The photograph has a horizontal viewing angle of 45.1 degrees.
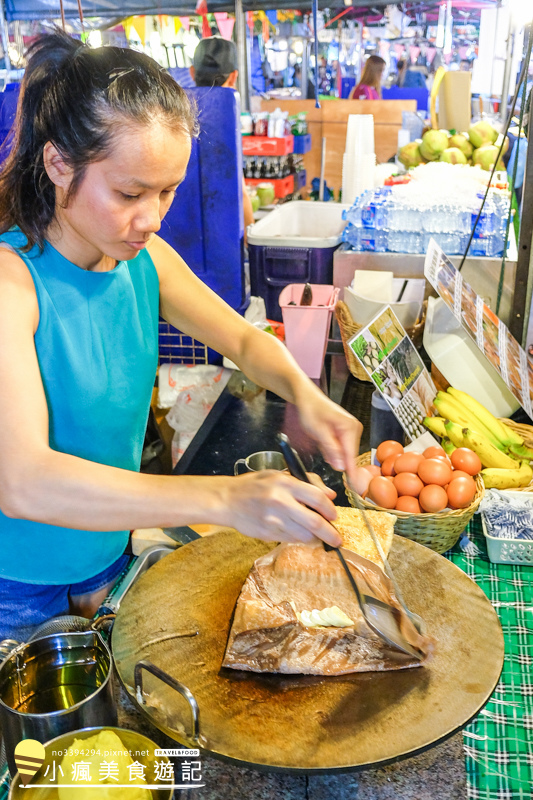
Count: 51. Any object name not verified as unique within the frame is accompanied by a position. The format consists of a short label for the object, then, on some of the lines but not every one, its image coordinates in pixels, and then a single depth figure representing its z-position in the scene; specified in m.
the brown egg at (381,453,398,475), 1.56
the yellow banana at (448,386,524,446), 1.80
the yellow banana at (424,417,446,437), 1.80
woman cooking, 0.91
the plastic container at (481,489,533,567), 1.39
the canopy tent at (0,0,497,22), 5.21
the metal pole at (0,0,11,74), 4.17
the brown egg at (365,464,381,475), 1.55
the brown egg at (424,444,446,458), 1.56
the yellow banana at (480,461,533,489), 1.64
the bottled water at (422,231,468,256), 2.67
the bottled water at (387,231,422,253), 2.74
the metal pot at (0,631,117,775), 0.80
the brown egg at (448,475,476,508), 1.41
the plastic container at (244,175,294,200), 5.87
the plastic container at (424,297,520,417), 2.01
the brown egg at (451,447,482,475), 1.52
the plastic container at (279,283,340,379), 2.29
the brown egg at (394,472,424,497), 1.44
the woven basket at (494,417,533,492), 1.81
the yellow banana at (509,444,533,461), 1.77
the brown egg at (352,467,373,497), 1.21
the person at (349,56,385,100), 7.33
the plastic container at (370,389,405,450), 1.96
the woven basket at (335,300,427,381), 2.32
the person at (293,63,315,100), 9.06
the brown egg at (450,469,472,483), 1.47
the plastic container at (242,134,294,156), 5.79
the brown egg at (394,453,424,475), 1.51
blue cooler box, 2.82
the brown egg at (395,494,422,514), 1.40
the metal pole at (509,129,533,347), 2.23
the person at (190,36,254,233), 3.53
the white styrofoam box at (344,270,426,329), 2.31
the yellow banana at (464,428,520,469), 1.70
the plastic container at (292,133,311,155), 6.47
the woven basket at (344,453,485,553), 1.35
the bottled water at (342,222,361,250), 2.76
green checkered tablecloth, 0.95
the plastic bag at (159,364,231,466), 2.53
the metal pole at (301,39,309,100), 8.92
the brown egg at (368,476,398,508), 1.43
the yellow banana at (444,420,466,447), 1.72
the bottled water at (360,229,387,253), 2.73
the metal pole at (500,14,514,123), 5.68
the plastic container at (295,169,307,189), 6.69
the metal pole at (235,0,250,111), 5.81
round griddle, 0.85
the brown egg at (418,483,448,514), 1.40
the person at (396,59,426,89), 10.63
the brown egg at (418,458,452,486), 1.45
